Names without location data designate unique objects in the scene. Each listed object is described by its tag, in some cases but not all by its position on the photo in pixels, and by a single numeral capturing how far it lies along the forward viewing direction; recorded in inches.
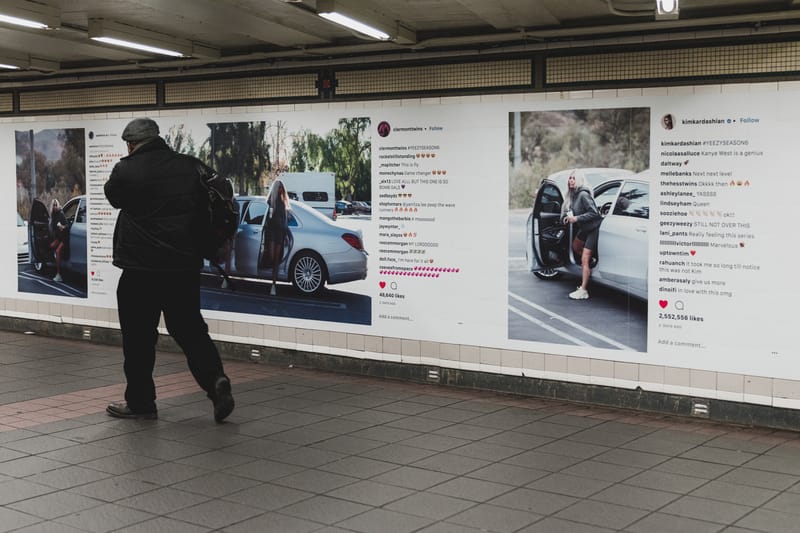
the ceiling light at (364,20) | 244.7
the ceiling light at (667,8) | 218.0
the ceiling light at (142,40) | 288.5
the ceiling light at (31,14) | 261.6
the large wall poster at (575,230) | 275.1
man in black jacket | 259.3
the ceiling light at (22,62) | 357.1
